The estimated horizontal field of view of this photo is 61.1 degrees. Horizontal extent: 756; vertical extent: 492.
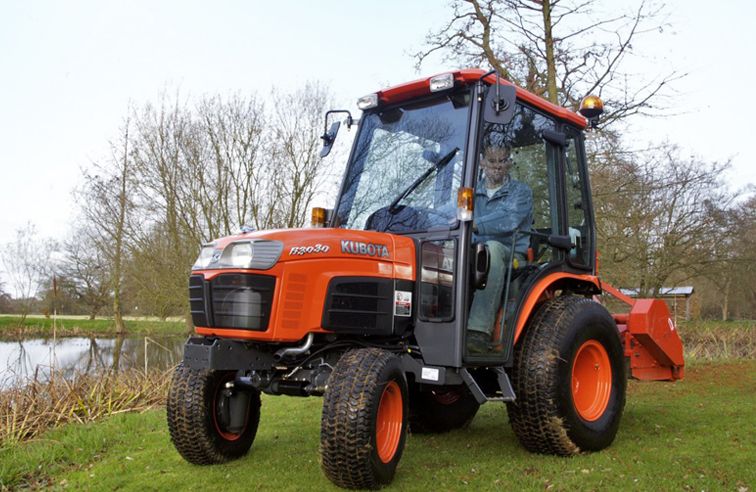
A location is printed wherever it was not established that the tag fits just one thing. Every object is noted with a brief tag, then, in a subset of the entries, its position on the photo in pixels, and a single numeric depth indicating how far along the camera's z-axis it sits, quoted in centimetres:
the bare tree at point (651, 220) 1172
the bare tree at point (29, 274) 1566
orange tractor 369
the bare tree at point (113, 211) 2011
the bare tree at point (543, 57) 1104
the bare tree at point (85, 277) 2830
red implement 528
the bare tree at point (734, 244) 2034
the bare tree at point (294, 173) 1995
